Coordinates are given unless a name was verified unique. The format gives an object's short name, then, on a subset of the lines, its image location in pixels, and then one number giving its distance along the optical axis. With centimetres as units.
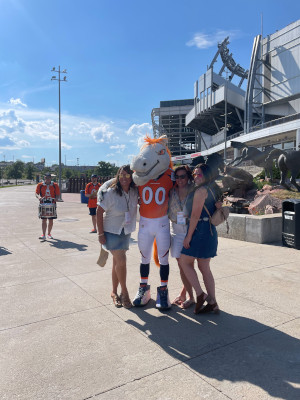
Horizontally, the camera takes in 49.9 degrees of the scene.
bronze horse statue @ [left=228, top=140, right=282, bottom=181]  1293
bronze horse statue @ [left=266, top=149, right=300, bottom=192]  1091
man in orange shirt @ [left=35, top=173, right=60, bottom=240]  801
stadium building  3762
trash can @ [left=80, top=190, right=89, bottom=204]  2063
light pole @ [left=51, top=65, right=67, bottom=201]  2589
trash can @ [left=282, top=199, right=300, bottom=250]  651
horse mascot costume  359
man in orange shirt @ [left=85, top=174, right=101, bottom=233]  899
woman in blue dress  331
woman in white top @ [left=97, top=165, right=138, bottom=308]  363
